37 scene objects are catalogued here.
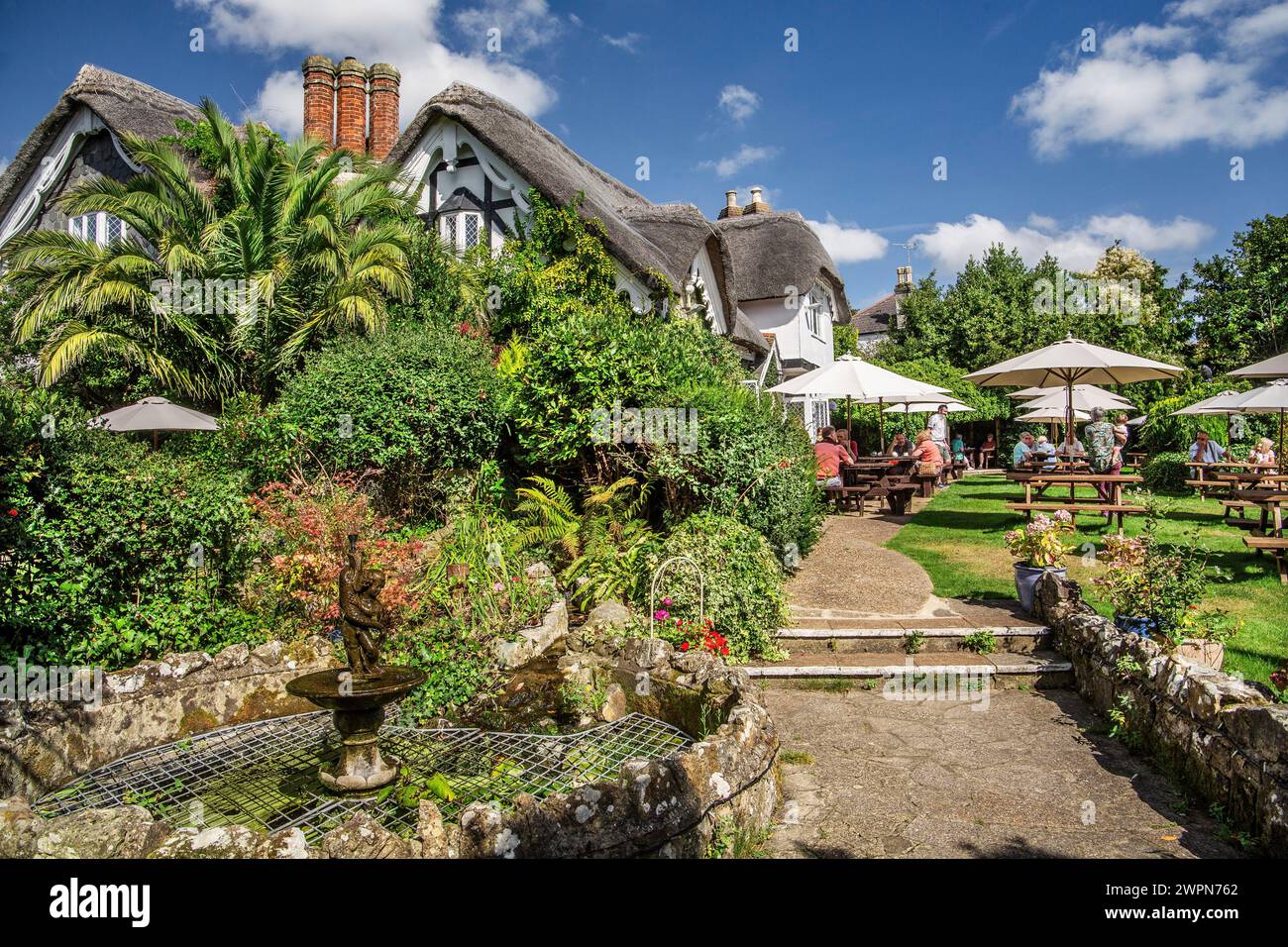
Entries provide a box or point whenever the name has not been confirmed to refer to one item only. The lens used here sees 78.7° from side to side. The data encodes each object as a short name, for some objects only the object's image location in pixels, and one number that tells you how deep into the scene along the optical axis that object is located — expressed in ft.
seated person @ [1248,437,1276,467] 49.48
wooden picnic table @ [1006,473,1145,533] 37.17
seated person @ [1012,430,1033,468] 55.22
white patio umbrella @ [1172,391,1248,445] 46.47
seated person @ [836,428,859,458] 55.67
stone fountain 14.84
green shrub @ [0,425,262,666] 19.89
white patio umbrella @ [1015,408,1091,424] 67.92
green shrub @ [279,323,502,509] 31.14
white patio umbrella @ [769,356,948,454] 48.75
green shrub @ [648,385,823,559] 28.07
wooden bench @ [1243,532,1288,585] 28.37
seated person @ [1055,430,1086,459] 46.68
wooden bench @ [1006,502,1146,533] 37.14
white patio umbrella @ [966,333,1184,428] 38.24
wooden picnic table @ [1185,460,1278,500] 47.80
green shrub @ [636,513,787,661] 23.47
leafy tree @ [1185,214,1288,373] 103.24
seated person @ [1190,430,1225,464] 55.06
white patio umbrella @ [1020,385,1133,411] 62.39
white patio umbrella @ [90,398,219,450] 34.55
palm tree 39.17
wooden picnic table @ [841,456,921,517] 47.60
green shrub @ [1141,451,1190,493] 59.26
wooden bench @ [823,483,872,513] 48.01
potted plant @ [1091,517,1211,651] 20.72
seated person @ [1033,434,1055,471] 55.62
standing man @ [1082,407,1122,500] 41.96
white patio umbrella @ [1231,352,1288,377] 29.95
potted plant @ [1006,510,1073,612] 26.26
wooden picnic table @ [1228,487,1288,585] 28.55
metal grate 14.46
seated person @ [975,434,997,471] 94.07
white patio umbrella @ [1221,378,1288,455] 41.42
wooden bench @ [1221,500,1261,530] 33.71
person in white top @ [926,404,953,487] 70.59
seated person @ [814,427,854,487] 47.88
